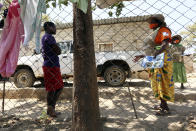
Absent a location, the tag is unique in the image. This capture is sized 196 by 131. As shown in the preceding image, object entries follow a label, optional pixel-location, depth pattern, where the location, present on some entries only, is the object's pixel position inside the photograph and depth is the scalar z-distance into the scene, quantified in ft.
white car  17.39
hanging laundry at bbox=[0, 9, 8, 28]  7.71
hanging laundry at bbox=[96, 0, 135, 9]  6.06
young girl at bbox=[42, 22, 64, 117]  9.25
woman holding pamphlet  8.30
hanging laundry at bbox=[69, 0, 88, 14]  3.20
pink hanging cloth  7.04
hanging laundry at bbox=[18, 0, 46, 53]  5.78
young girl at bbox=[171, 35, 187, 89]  15.97
